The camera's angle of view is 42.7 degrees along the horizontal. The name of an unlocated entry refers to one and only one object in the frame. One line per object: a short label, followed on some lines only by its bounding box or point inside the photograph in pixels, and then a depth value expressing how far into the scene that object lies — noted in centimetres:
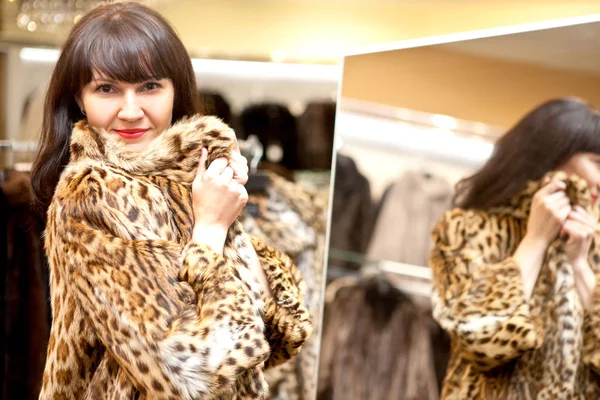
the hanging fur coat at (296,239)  269
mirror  196
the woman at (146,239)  131
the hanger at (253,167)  264
